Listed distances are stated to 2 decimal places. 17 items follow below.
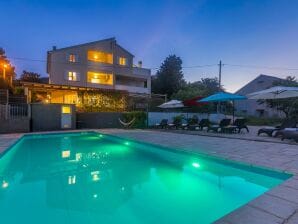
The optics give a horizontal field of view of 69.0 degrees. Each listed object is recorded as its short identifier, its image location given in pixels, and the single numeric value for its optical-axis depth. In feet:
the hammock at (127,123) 56.58
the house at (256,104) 104.32
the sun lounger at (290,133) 27.94
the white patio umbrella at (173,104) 52.21
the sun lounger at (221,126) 41.45
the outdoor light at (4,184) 15.43
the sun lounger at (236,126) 40.55
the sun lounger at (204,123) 46.78
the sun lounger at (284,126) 34.65
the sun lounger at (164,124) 53.70
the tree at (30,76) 116.94
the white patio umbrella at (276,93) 35.73
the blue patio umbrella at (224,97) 40.29
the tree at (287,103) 74.33
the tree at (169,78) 120.16
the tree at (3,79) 64.68
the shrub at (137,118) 57.15
